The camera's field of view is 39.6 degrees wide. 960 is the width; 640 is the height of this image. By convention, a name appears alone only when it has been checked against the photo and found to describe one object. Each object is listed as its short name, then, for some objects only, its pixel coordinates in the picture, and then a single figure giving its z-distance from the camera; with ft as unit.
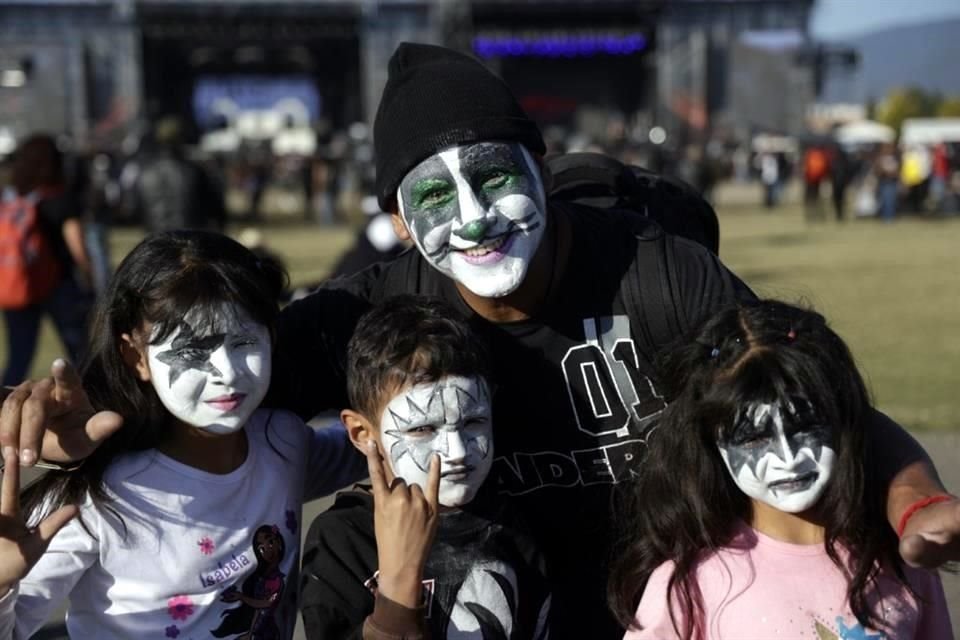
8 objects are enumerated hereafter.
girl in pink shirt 7.16
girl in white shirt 7.70
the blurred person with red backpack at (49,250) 22.98
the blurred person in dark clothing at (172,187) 30.86
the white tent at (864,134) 153.48
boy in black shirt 7.52
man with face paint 8.04
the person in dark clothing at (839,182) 73.82
